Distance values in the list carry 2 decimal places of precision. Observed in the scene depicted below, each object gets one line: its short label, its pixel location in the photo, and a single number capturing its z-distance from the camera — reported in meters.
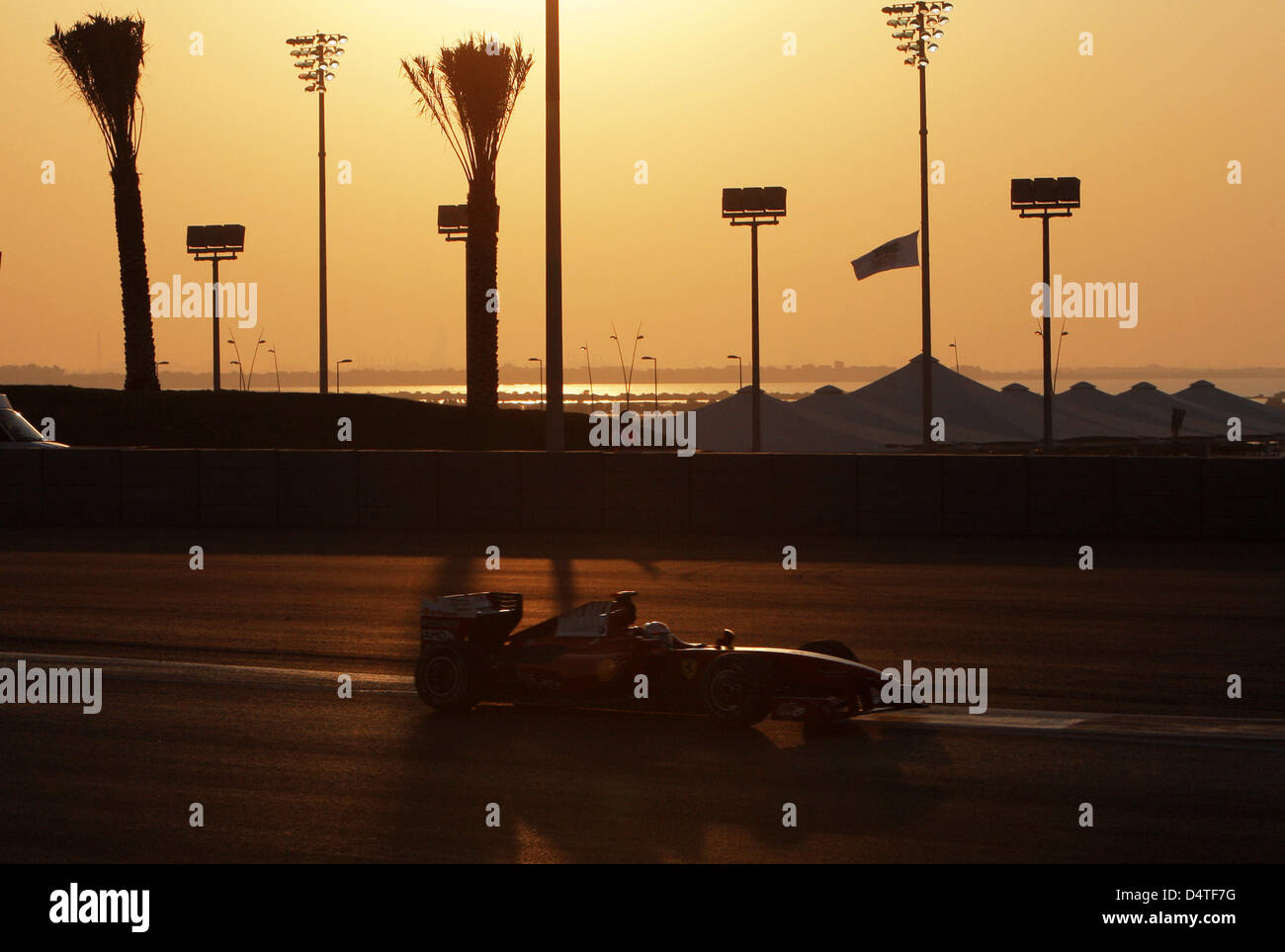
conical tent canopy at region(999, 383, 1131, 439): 80.38
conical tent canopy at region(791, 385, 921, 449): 71.69
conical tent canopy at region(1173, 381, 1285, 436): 98.62
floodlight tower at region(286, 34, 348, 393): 53.62
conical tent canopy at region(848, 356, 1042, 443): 75.31
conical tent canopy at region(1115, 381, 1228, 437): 93.31
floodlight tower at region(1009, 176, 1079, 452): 46.62
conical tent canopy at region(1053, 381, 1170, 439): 90.69
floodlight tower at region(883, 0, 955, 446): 43.91
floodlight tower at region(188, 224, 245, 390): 57.66
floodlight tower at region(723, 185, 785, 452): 48.50
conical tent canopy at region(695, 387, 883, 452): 68.38
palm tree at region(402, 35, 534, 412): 39.31
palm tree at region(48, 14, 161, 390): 41.03
